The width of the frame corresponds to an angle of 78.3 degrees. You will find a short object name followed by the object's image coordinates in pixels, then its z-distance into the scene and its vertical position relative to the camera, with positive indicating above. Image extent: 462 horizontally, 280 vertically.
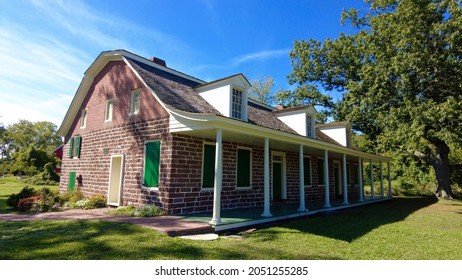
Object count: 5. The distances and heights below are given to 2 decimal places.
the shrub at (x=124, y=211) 8.83 -1.00
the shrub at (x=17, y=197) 11.15 -0.76
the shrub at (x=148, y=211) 8.34 -0.92
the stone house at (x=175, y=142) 8.87 +1.48
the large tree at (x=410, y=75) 13.91 +5.85
